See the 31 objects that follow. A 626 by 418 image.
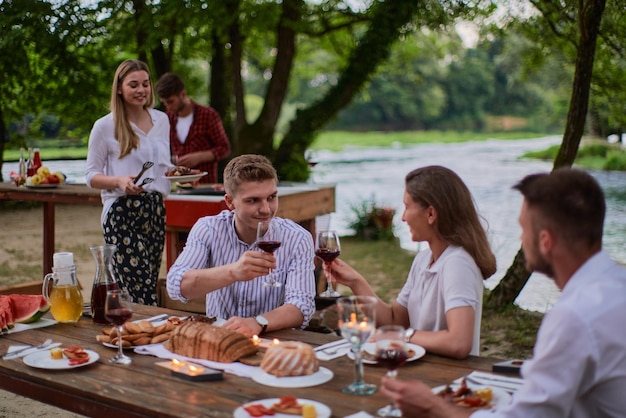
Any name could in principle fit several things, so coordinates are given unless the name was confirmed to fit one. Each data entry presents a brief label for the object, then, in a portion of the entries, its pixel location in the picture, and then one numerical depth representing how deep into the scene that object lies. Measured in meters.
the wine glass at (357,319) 2.31
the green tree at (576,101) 6.43
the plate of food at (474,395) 2.23
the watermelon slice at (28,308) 3.28
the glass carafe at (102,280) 3.23
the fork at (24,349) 2.84
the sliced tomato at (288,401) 2.21
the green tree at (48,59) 10.52
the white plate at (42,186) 6.69
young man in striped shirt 3.38
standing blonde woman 5.18
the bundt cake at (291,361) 2.52
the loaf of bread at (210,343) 2.70
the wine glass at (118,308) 2.66
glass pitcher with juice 3.31
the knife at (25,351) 2.83
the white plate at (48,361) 2.66
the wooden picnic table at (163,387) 2.28
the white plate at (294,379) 2.44
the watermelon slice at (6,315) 3.16
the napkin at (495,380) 2.38
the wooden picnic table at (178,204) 6.45
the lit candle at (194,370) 2.52
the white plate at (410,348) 2.65
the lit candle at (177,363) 2.62
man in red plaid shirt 7.14
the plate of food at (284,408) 2.15
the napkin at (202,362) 2.59
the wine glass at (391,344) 2.24
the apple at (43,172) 6.77
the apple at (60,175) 6.76
